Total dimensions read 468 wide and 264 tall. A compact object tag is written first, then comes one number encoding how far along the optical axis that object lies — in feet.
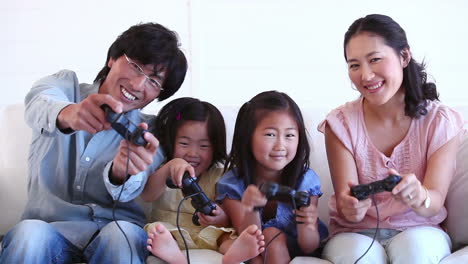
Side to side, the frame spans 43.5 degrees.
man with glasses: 4.32
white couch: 5.64
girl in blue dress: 4.87
